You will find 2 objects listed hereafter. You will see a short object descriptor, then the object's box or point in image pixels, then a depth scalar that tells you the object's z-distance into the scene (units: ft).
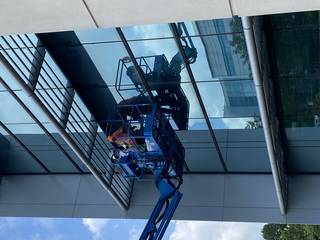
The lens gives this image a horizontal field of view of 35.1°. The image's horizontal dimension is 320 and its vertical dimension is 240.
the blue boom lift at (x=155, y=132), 40.78
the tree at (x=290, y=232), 86.99
